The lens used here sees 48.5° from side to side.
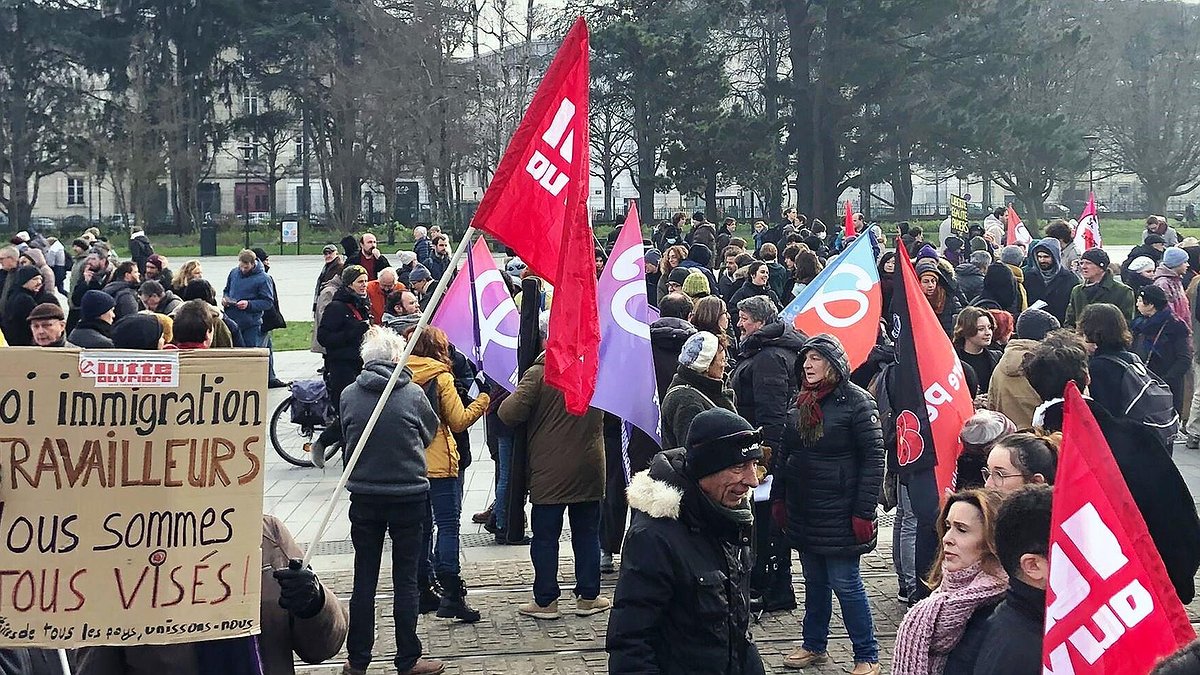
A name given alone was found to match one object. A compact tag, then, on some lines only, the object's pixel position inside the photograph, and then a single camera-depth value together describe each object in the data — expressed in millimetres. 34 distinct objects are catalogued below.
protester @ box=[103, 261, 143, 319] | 11500
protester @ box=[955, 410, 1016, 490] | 5988
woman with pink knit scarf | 3518
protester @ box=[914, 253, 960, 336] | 9516
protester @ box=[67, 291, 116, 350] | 9180
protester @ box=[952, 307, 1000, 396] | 7855
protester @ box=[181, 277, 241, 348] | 11150
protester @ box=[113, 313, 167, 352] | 5762
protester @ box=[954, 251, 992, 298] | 13625
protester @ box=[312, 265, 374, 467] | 10773
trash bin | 46656
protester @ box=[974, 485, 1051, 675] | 3146
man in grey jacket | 6234
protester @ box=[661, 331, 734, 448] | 6641
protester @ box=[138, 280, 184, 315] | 11414
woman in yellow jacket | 6996
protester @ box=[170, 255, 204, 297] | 12484
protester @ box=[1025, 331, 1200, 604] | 4758
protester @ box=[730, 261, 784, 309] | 11461
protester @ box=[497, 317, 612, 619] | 7277
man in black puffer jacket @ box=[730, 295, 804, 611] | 7359
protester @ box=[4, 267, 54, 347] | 11828
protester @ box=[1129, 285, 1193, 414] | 11055
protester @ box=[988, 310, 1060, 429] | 6805
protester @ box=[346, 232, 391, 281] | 15211
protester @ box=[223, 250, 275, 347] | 15125
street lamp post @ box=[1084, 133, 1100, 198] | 43756
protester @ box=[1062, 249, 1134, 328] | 11406
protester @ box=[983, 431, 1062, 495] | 4400
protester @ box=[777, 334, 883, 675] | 6199
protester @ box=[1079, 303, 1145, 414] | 6715
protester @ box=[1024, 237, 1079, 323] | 13305
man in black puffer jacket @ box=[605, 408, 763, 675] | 3908
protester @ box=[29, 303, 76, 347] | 8117
